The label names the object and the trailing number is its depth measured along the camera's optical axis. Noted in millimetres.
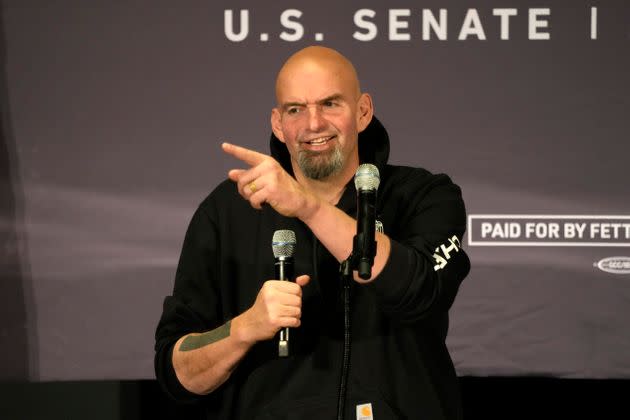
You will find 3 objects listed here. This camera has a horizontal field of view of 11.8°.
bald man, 6129
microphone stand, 5919
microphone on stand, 5805
